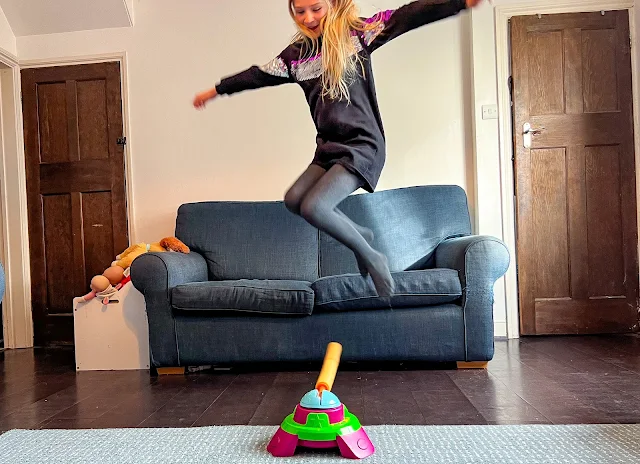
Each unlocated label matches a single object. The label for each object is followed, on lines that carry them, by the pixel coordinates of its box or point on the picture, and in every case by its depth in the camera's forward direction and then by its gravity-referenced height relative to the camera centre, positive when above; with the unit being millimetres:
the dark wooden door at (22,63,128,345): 4082 +329
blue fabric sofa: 2877 -489
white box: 3223 -604
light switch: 3742 +655
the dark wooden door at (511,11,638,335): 3762 +238
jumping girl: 1758 +378
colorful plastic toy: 1684 -628
